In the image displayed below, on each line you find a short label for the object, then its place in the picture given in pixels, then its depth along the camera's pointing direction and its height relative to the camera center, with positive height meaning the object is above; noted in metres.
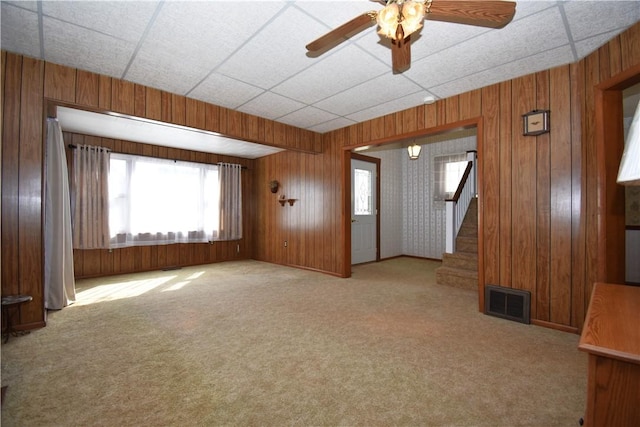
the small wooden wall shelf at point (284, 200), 5.70 +0.27
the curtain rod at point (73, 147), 4.52 +1.12
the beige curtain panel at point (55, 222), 3.14 -0.07
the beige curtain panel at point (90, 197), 4.52 +0.30
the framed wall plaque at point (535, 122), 2.68 +0.86
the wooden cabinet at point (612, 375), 0.89 -0.53
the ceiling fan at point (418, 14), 1.51 +1.11
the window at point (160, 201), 4.95 +0.26
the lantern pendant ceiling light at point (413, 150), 5.07 +1.12
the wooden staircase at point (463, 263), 4.04 -0.80
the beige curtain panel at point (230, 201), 6.17 +0.29
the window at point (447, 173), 6.13 +0.86
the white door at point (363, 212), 5.86 +0.01
